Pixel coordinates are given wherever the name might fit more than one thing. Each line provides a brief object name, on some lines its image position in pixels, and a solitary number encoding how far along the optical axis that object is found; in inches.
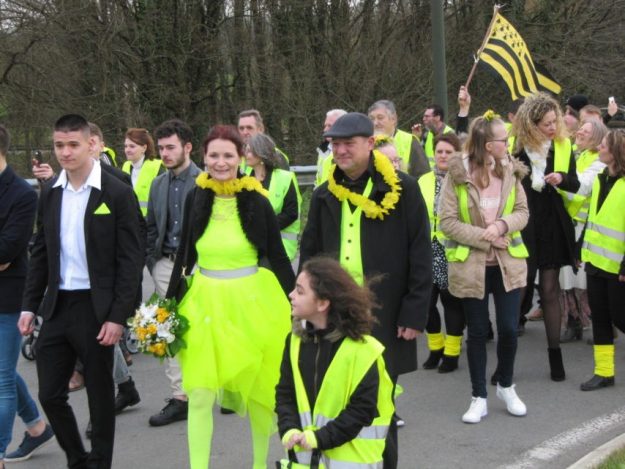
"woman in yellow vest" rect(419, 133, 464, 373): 289.6
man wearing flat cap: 189.3
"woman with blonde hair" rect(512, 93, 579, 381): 280.2
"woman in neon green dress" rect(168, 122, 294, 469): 205.0
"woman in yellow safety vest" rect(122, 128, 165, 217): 340.5
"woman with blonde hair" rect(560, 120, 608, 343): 326.3
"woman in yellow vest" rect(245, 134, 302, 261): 293.0
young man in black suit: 200.7
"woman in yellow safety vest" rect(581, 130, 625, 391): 267.4
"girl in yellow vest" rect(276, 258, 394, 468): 152.9
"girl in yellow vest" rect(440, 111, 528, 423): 245.3
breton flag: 419.8
